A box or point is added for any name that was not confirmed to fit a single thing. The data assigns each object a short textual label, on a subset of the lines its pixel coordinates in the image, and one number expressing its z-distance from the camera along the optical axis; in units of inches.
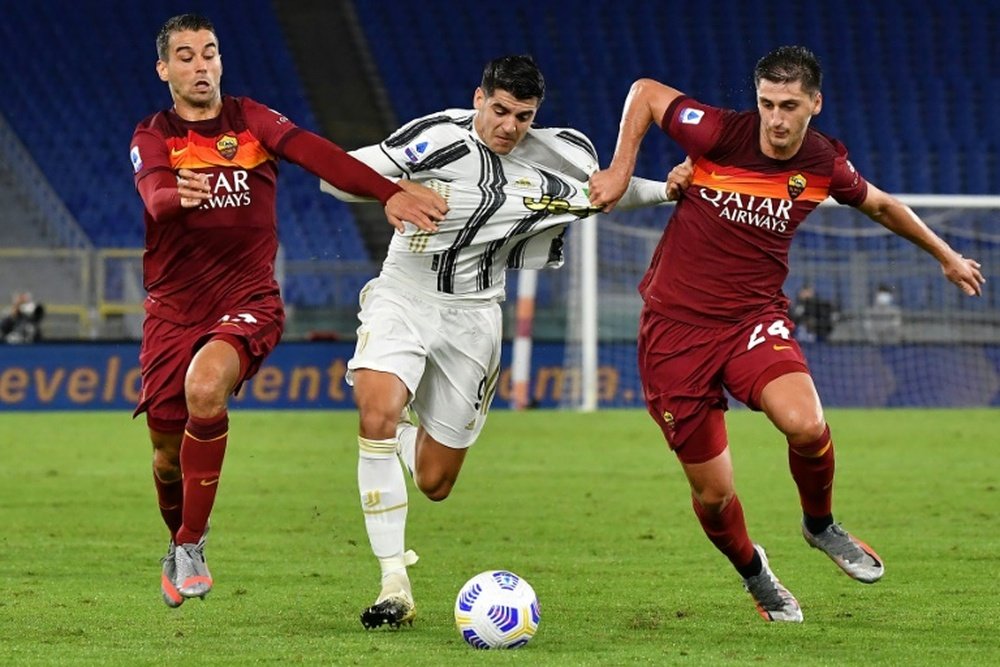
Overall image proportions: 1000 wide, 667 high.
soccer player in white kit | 533.0
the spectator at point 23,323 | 1617.9
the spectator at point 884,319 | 1558.8
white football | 455.8
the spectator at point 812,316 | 1571.1
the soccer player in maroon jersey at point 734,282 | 527.8
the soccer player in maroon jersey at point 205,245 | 519.5
